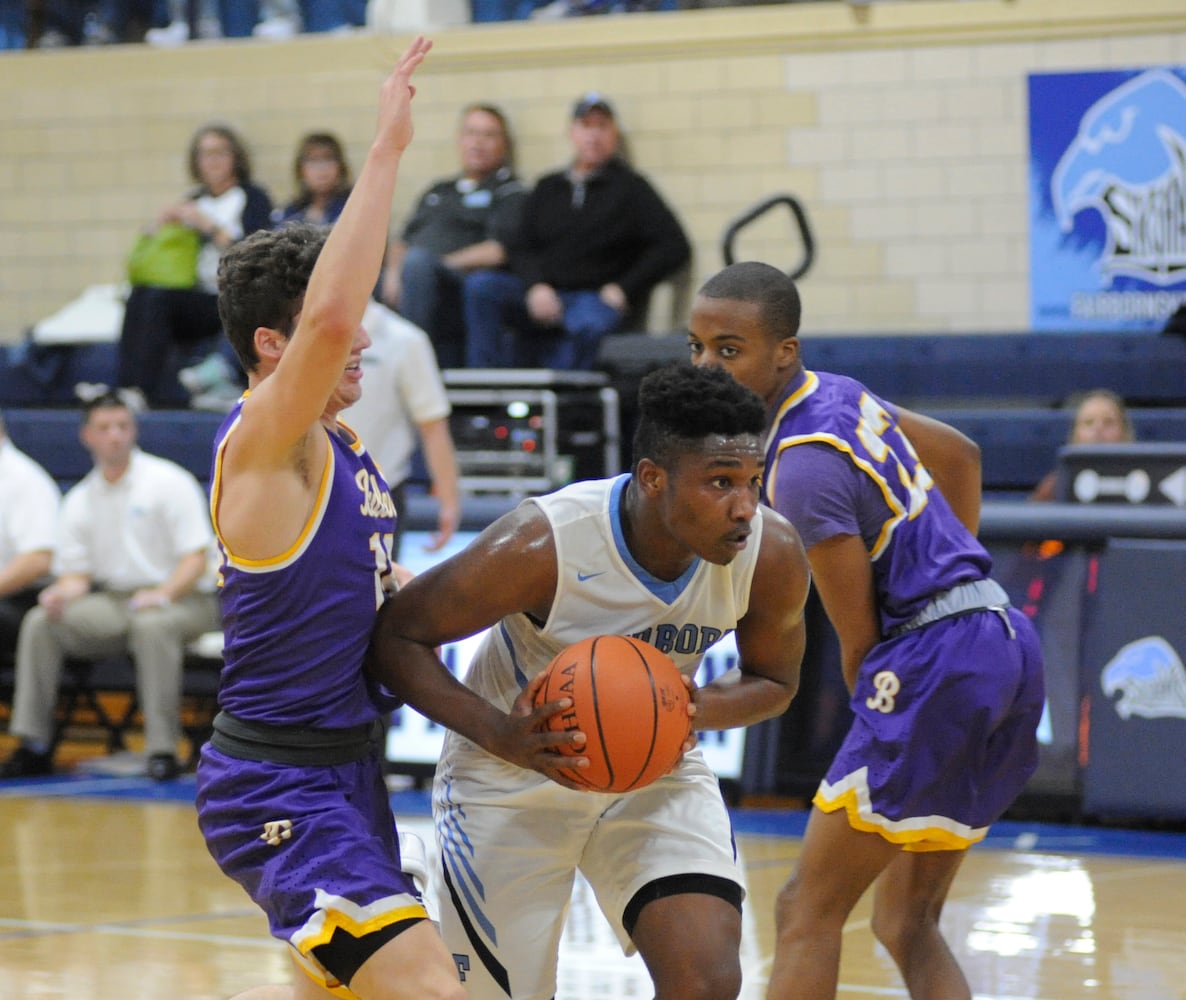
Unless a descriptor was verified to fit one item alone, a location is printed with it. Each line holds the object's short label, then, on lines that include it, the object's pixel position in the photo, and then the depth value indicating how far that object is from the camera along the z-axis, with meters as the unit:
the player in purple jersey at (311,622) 5.60
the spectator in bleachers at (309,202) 20.70
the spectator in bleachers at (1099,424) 15.66
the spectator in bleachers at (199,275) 20.82
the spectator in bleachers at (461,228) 20.04
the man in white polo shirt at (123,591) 16.12
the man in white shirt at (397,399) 13.45
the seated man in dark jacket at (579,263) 19.72
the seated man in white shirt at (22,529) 16.79
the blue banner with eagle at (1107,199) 19.36
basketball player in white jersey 6.10
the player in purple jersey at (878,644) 7.04
